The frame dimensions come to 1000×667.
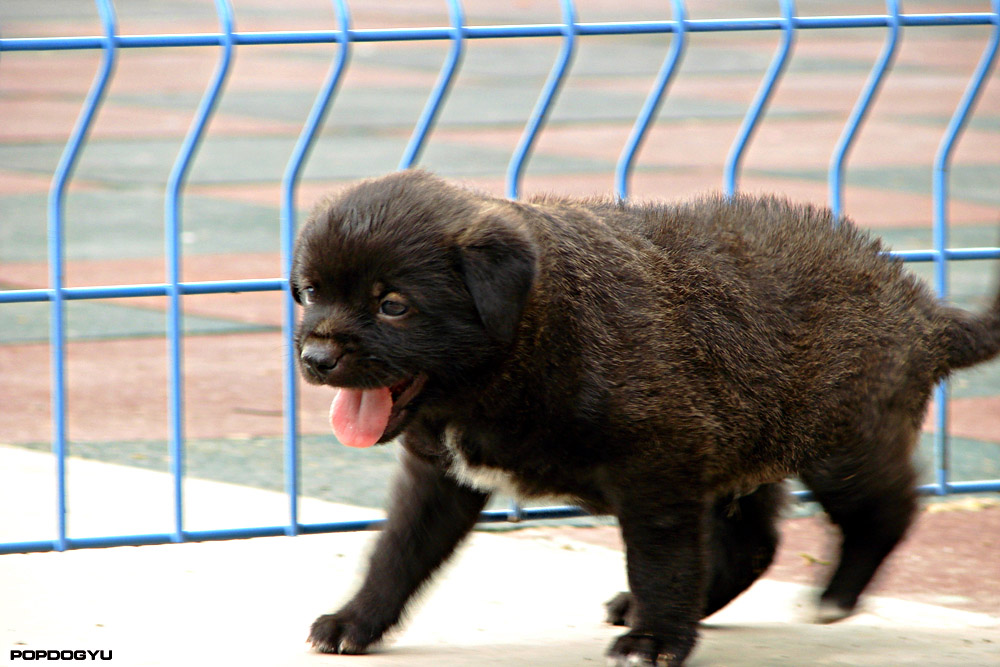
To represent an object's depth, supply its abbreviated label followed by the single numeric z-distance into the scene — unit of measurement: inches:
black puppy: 307.6
